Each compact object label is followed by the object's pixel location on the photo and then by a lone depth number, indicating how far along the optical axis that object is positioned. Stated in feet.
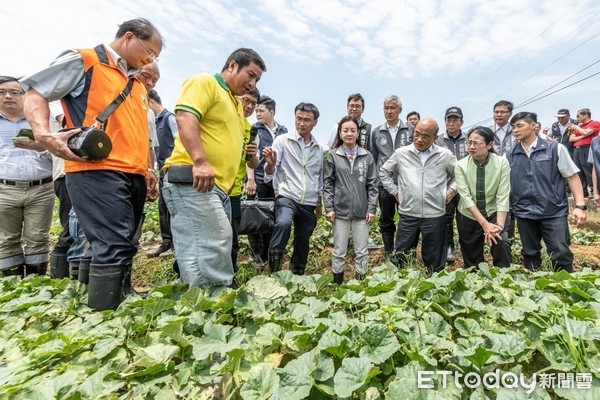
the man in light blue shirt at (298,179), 13.12
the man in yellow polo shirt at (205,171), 7.86
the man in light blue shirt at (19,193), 11.71
